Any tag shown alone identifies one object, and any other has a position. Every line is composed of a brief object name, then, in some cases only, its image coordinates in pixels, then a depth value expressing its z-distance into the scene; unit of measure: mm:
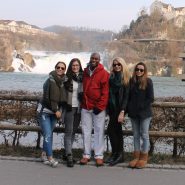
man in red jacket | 6645
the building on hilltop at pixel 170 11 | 169200
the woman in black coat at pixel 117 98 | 6652
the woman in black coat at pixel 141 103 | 6645
